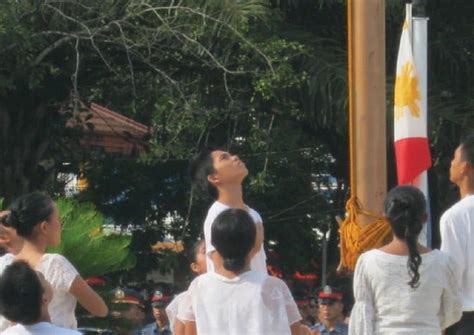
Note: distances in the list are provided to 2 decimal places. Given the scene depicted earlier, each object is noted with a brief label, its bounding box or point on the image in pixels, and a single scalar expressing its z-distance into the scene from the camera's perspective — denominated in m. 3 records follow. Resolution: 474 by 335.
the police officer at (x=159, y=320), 23.61
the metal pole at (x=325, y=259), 26.47
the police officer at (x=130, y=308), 20.64
